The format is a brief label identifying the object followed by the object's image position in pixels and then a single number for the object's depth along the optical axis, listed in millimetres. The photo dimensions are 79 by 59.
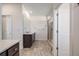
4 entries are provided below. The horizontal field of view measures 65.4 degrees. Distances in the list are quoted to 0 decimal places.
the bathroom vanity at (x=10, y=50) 752
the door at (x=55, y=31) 2063
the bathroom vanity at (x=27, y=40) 2954
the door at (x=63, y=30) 1653
